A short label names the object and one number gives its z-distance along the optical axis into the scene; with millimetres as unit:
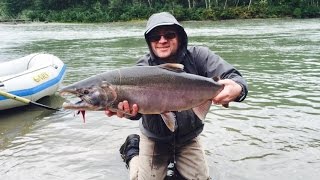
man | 2819
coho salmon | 2250
